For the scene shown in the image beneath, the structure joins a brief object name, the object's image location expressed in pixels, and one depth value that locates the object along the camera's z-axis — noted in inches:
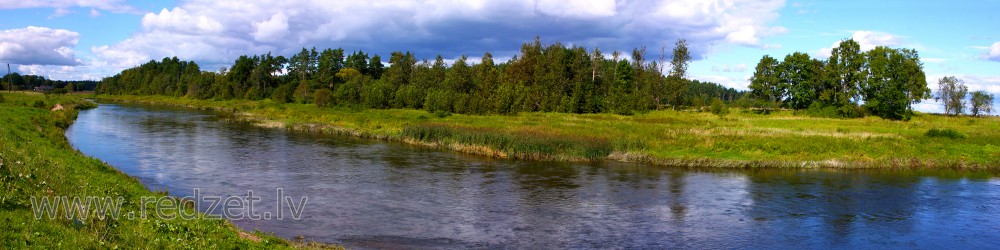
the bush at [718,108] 3579.2
